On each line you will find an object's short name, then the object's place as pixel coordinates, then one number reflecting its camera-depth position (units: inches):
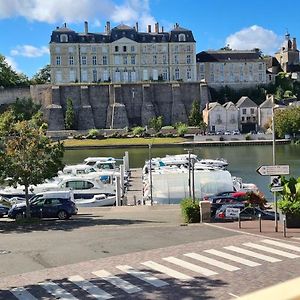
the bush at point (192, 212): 730.2
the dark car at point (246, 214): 728.3
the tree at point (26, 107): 3814.0
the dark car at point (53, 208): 880.9
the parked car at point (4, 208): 982.4
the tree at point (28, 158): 848.3
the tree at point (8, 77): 4367.6
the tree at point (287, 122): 3480.3
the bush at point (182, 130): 3710.6
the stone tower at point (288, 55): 4958.2
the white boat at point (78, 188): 1341.0
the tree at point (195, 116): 3932.1
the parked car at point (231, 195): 1001.4
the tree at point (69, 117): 3896.4
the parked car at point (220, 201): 858.8
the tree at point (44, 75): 5070.9
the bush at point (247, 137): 3604.8
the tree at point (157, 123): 3777.1
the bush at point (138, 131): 3757.4
